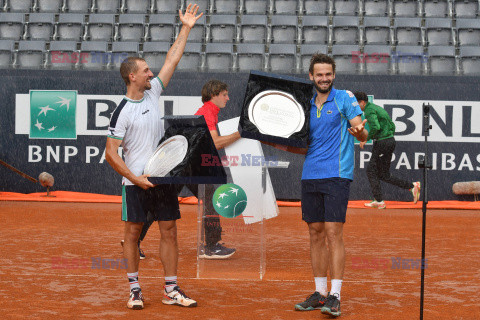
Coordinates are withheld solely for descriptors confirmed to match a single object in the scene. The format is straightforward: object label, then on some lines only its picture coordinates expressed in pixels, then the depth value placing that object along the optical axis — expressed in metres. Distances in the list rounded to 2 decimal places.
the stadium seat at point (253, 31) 15.57
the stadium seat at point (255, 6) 16.52
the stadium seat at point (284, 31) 15.50
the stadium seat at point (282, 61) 14.55
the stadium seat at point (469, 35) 15.36
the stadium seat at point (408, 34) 15.39
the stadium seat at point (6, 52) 15.02
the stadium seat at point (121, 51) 14.63
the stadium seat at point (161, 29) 15.73
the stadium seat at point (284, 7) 16.38
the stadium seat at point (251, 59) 14.64
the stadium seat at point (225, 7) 16.47
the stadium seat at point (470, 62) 14.42
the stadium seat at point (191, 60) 14.76
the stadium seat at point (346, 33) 15.41
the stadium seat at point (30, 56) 14.90
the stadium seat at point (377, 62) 14.30
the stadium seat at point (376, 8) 16.20
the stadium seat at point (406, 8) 16.22
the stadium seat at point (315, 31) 15.57
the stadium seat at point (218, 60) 14.67
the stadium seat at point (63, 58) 14.47
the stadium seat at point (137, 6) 16.72
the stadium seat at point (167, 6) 16.59
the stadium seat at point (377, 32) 15.40
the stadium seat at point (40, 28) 15.95
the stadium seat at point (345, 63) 14.33
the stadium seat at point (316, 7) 16.41
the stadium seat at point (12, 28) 15.98
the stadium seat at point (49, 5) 16.88
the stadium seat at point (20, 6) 16.94
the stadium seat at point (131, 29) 15.82
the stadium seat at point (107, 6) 16.75
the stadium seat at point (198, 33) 15.61
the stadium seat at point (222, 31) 15.61
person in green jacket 12.23
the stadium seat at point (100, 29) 15.79
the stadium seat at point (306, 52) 14.38
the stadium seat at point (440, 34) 15.41
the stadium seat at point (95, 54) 14.40
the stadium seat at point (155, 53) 14.66
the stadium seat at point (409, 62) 14.32
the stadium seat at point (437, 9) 16.17
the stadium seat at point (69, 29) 15.86
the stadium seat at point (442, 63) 14.45
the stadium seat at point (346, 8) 16.25
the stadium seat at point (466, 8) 16.16
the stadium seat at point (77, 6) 16.83
